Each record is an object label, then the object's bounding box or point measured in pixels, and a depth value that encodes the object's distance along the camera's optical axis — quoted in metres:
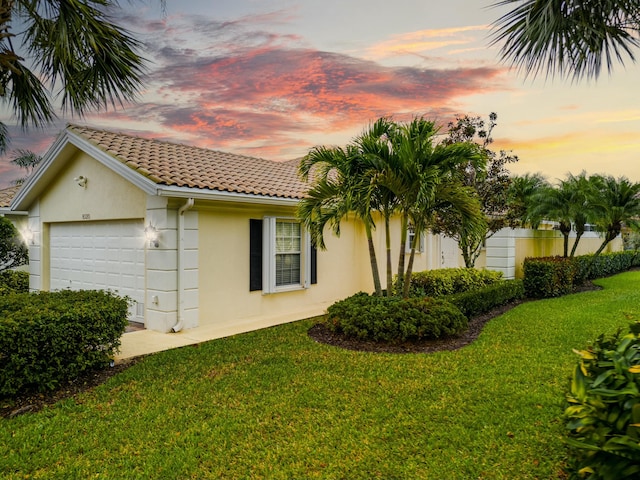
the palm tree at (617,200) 16.12
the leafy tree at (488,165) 12.40
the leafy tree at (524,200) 13.46
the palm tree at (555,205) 14.33
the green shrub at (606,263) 15.61
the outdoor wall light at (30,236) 11.68
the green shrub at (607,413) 2.32
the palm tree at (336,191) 7.79
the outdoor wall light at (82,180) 9.95
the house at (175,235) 8.29
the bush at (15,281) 12.98
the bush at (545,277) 12.57
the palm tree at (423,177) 7.56
